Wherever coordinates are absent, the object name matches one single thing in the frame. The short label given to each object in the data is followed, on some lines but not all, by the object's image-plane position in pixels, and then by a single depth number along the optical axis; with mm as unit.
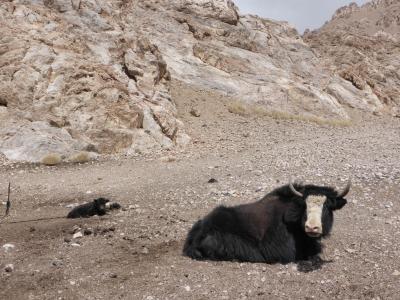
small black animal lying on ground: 8011
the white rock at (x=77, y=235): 6801
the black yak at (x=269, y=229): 5867
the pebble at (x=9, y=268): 5574
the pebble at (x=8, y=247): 6324
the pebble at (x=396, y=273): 5543
